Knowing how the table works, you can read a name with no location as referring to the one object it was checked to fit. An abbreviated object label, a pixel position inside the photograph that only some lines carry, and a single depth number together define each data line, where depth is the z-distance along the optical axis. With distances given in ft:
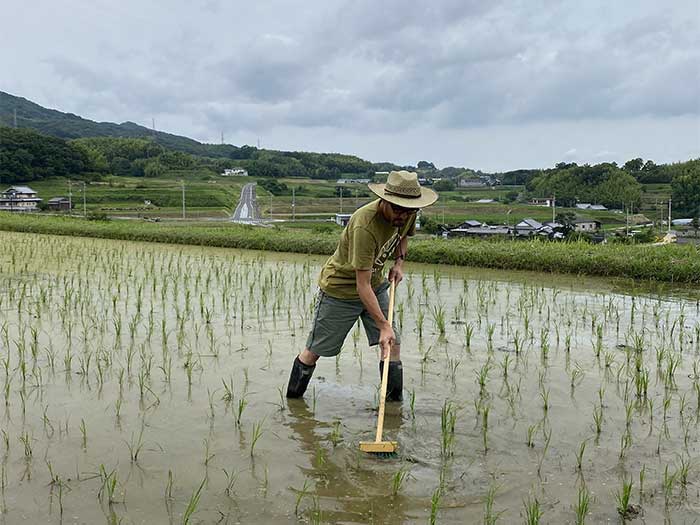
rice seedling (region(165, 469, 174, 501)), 7.83
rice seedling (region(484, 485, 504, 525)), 7.30
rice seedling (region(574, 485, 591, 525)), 7.32
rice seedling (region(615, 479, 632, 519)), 7.49
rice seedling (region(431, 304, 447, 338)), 16.81
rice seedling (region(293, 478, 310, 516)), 7.57
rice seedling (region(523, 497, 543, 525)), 7.11
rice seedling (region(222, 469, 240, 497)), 8.01
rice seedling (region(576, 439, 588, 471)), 8.73
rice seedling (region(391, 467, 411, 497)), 8.05
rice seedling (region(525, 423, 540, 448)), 9.55
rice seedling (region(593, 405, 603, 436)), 10.09
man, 9.91
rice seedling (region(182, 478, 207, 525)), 7.08
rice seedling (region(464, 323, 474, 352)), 15.26
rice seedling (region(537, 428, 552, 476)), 8.82
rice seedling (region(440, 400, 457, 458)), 9.29
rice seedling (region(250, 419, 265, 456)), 9.12
